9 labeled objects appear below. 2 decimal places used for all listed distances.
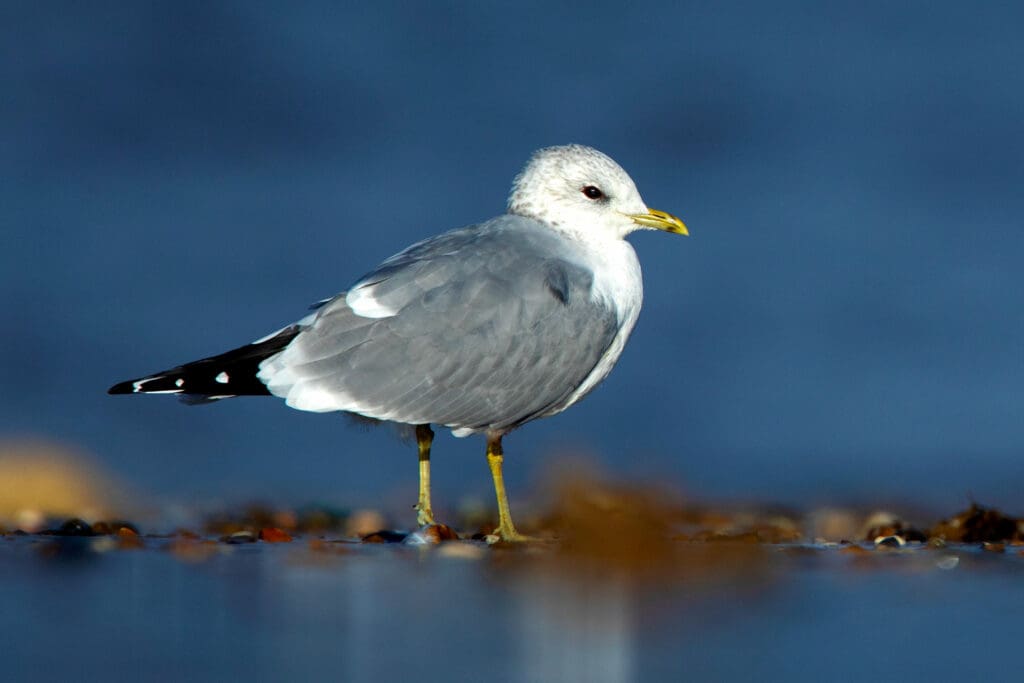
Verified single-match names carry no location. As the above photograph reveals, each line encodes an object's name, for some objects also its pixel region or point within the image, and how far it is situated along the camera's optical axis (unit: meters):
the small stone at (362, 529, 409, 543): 10.09
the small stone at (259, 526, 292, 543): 9.87
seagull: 10.30
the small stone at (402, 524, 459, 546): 9.91
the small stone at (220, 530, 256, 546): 9.73
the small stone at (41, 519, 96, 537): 9.87
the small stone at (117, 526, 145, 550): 9.09
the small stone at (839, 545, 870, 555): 9.41
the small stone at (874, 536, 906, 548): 10.07
